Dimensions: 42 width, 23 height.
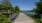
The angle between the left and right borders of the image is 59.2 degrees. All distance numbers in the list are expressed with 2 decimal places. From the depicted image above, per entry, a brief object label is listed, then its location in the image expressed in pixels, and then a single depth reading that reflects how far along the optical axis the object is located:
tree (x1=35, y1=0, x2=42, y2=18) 3.37
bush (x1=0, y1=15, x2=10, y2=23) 2.15
